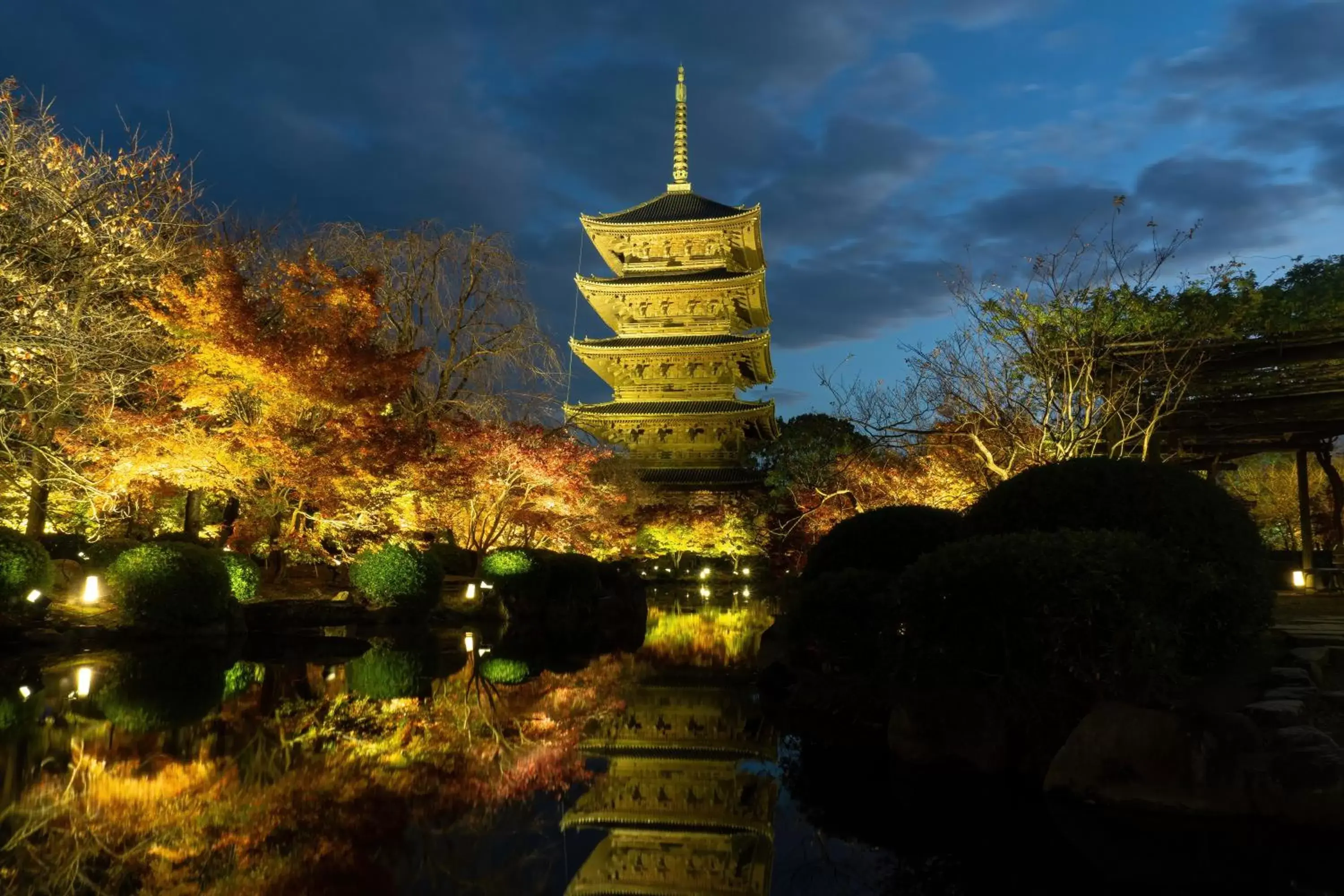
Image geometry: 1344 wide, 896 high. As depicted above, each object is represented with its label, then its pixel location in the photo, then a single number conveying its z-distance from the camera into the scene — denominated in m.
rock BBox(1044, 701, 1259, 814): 4.81
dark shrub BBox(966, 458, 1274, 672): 5.72
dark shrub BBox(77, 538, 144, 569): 14.85
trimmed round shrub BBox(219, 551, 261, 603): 13.76
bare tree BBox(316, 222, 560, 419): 20.83
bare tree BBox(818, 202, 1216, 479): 10.70
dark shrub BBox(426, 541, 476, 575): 20.72
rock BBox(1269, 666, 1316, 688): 6.23
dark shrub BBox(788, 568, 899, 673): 7.67
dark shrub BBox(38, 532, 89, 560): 16.98
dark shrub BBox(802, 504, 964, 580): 9.00
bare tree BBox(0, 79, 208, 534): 8.43
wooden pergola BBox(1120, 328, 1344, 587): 10.02
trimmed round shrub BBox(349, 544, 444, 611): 15.10
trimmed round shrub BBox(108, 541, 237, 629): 11.85
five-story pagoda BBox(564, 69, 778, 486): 31.70
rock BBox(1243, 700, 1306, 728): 5.04
